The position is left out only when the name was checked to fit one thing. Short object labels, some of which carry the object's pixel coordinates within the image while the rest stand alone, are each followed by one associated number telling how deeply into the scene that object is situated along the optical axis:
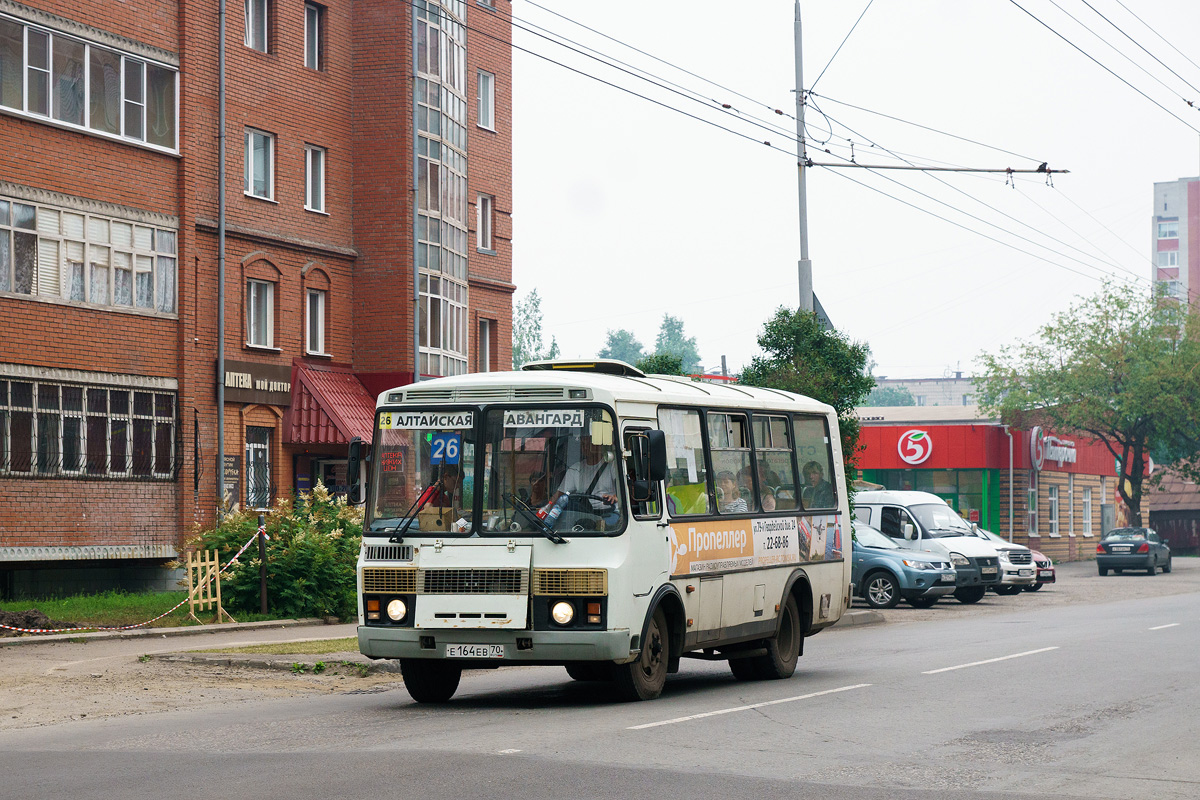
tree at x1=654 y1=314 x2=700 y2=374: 161.50
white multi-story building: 144.00
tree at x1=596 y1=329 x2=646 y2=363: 168.12
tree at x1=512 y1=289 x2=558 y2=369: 111.12
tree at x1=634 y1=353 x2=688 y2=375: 32.31
